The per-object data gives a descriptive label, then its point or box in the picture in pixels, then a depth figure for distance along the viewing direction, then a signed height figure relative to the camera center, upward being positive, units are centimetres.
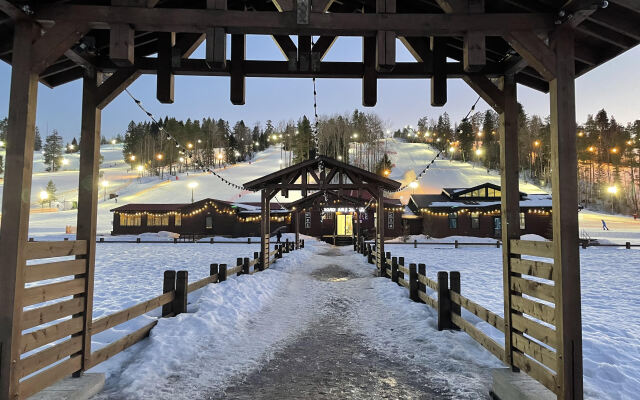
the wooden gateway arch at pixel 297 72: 343 +174
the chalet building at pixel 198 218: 3919 -31
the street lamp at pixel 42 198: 6669 +305
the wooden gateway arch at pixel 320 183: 1522 +153
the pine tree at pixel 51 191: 7026 +464
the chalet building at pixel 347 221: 3862 -43
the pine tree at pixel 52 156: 10250 +1697
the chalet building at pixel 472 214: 3462 +51
